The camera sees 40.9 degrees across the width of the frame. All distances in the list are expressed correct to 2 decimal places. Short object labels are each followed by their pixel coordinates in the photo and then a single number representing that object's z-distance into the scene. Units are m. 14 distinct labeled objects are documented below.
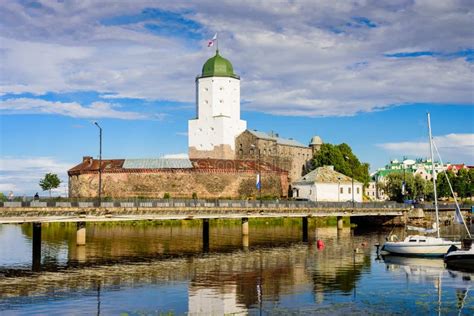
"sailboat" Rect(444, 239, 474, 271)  47.75
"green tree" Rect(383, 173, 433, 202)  150.25
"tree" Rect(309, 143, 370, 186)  136.12
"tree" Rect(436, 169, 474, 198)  166.62
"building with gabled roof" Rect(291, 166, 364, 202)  119.31
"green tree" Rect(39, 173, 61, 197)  166.00
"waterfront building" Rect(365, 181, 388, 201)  181.89
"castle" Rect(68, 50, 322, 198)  121.69
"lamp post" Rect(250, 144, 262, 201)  137.32
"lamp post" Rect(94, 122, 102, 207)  63.77
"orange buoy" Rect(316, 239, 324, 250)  65.32
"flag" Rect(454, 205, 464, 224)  57.51
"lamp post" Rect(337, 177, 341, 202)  119.75
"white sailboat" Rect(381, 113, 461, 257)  54.88
